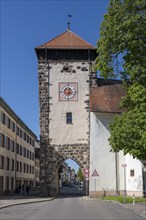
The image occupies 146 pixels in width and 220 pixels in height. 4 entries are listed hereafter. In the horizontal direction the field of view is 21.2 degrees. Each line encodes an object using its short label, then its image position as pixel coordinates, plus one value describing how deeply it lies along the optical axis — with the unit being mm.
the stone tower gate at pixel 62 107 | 41094
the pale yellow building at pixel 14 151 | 46875
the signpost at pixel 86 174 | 36484
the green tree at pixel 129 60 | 20703
